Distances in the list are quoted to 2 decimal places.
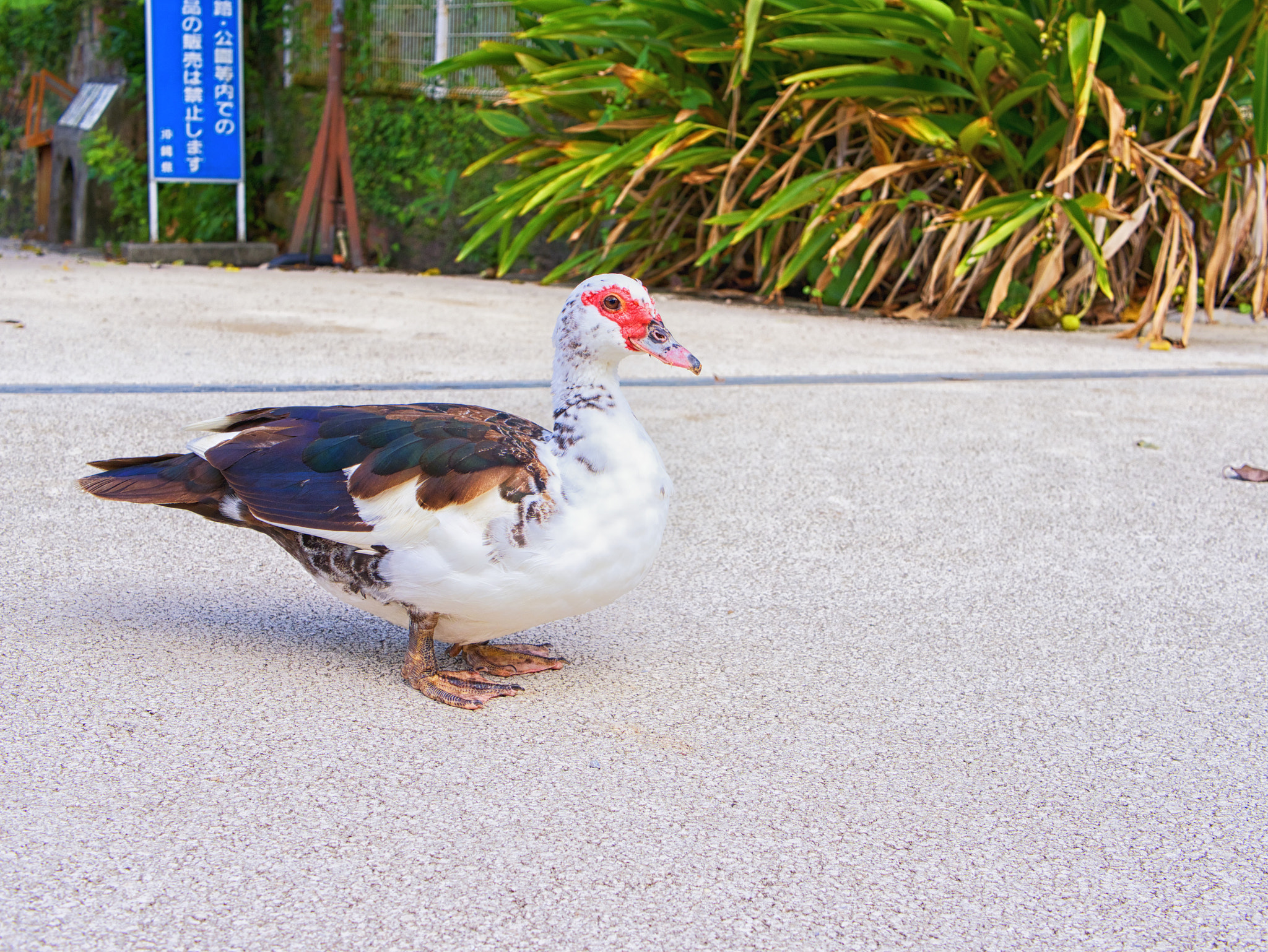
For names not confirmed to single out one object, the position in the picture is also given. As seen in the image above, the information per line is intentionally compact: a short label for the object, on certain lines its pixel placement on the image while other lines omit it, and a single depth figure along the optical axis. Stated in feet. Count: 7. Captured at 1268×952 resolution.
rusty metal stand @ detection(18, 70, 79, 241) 41.29
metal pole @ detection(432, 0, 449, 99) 33.35
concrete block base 31.71
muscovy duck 6.48
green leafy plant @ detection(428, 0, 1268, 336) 20.42
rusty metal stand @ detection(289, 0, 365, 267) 31.78
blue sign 31.99
